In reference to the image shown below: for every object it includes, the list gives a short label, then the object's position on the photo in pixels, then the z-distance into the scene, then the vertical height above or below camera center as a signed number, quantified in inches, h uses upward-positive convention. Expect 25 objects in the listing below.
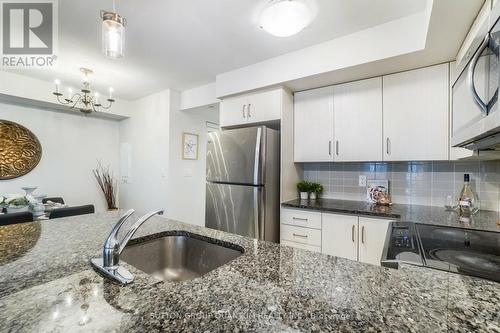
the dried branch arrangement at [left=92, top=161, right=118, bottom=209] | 158.6 -11.3
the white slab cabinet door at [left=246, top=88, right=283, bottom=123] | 93.7 +25.4
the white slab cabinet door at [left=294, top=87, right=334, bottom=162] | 92.3 +17.1
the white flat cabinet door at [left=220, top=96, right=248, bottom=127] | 102.5 +25.4
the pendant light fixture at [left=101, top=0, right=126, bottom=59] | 49.4 +28.9
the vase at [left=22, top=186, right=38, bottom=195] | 107.5 -11.6
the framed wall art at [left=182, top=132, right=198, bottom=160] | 144.7 +12.9
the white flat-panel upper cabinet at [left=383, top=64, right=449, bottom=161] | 72.6 +17.4
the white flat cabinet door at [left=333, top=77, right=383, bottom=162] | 83.0 +17.4
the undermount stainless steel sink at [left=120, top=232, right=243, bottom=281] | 41.9 -17.2
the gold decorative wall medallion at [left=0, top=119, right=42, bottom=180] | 120.8 +8.3
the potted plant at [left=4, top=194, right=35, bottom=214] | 93.8 -15.3
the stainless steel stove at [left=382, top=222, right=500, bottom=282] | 34.7 -15.2
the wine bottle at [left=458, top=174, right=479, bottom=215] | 71.0 -10.1
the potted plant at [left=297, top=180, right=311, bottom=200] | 99.7 -9.6
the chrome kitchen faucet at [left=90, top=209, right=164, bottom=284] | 26.5 -11.6
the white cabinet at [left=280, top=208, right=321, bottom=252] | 83.0 -23.2
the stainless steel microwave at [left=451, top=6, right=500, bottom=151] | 32.9 +12.3
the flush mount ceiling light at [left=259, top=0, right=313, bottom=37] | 56.5 +38.2
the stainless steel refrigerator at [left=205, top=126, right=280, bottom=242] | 87.4 -6.7
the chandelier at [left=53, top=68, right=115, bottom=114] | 104.7 +36.9
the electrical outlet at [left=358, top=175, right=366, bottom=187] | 94.7 -5.7
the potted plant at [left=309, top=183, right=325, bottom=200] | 99.3 -10.0
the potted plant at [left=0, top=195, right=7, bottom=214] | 93.0 -16.1
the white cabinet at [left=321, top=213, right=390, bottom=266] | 71.9 -22.8
